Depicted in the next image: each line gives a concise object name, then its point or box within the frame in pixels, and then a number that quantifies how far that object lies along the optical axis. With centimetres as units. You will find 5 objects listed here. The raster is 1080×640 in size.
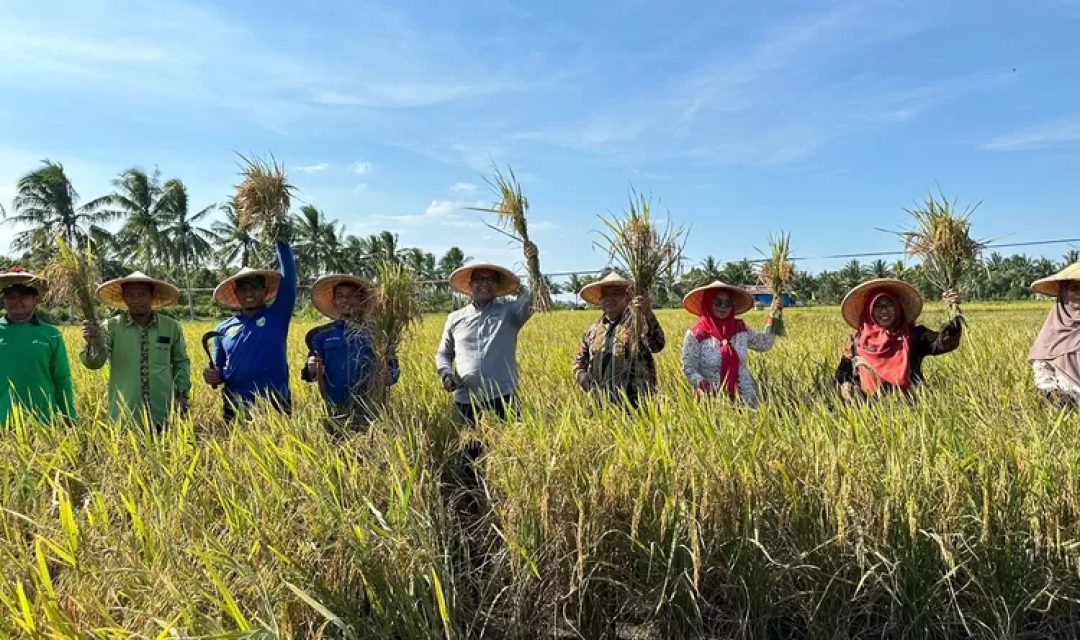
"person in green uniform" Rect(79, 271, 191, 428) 334
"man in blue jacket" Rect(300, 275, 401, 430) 307
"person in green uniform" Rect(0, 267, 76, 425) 327
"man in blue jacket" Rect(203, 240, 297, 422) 339
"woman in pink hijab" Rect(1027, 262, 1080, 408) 307
